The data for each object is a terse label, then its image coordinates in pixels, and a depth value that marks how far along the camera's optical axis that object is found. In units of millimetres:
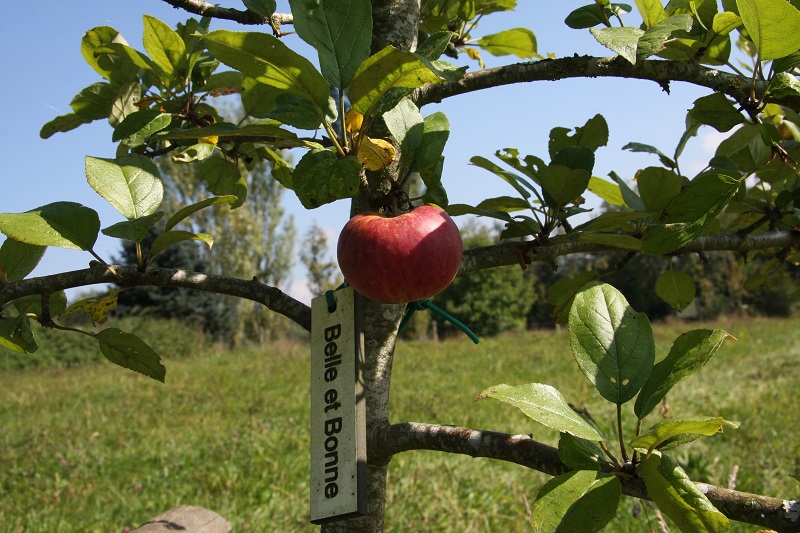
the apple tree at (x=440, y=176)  501
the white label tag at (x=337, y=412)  646
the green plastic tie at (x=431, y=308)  747
